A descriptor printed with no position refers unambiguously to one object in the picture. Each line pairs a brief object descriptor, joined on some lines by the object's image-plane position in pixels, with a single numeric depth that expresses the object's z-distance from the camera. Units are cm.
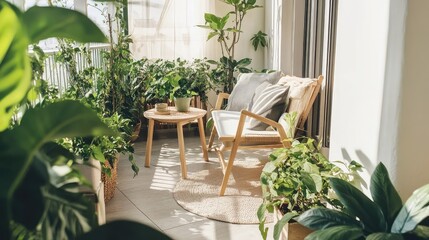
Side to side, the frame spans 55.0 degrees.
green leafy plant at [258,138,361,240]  194
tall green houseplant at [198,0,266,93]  473
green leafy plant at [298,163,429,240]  145
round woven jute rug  284
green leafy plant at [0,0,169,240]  42
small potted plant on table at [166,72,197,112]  382
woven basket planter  290
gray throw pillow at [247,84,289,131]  338
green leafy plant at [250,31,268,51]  507
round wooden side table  358
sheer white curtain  482
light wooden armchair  312
